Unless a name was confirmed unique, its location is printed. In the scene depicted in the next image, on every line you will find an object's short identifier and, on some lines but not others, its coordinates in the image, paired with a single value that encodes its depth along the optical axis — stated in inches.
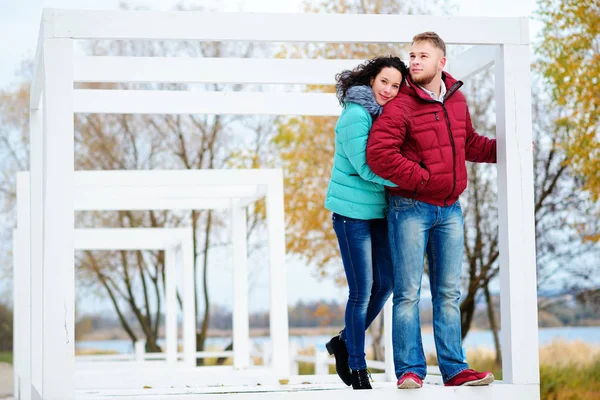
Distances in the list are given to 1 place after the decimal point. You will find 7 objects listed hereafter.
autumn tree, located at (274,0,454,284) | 724.0
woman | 196.2
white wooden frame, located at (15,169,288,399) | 394.0
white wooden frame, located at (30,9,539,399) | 183.6
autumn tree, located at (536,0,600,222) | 629.6
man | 191.5
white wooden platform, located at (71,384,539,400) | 188.9
